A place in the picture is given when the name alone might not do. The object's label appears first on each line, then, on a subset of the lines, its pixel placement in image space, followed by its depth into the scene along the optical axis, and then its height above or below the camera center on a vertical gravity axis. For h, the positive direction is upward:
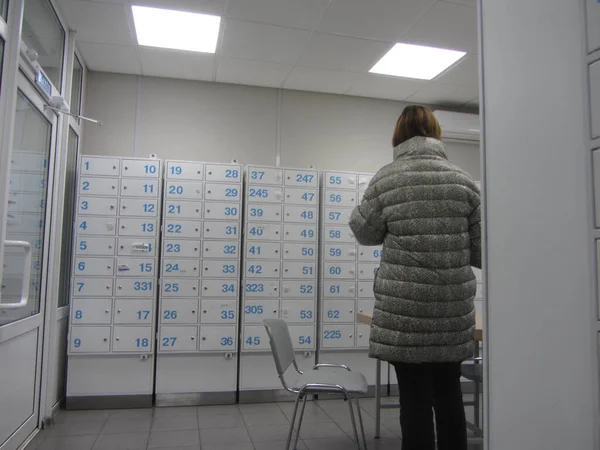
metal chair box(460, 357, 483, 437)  2.57 -0.71
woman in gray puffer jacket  1.39 -0.09
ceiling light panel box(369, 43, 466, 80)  3.59 +1.77
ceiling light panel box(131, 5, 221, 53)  3.08 +1.73
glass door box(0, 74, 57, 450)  2.36 -0.09
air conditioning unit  4.57 +1.48
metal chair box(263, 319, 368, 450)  2.25 -0.69
